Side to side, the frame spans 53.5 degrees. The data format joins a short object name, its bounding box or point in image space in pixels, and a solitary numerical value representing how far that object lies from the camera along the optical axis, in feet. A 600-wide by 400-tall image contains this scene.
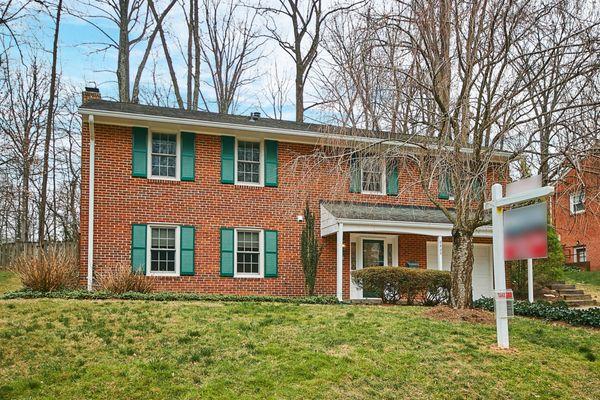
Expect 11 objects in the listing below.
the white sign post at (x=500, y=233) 29.07
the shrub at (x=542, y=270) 61.98
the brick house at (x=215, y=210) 51.60
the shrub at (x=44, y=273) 43.60
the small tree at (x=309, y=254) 54.08
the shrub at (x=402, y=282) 48.93
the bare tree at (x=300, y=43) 90.12
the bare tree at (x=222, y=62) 99.55
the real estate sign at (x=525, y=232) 26.84
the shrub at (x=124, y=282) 44.98
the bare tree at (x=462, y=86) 34.09
